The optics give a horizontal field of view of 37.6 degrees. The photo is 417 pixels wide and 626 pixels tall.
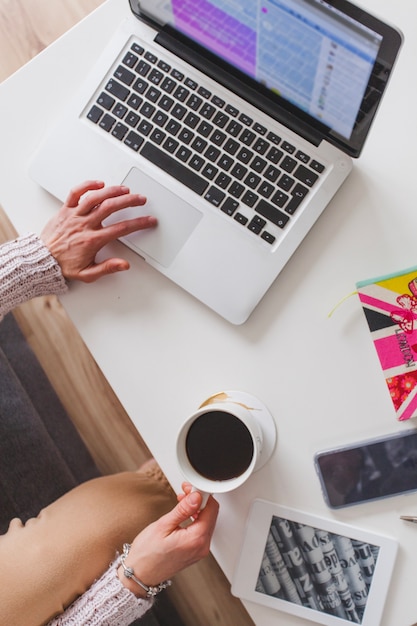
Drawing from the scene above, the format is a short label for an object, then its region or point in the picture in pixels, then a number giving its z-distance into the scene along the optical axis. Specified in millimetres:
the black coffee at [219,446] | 724
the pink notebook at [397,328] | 756
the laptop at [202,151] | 753
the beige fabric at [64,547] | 894
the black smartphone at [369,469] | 764
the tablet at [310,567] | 770
